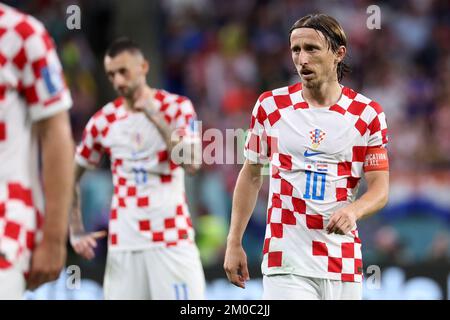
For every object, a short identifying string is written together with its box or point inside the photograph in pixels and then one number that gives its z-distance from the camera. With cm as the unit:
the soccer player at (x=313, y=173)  1012
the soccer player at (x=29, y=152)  670
